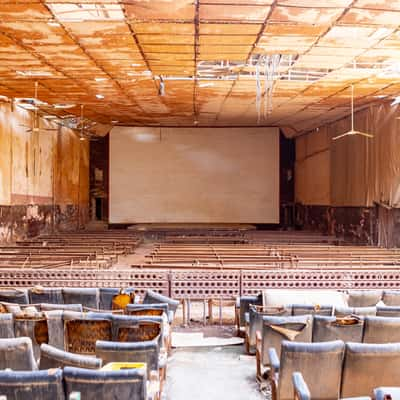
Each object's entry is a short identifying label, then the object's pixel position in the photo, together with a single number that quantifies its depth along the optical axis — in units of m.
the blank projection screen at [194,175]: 24.20
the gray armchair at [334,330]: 4.98
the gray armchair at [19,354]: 4.01
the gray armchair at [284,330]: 5.07
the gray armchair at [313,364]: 4.08
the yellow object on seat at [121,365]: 3.86
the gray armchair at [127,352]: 4.00
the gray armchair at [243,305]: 7.06
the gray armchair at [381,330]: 4.87
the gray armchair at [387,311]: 5.56
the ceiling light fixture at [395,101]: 14.48
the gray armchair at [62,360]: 3.62
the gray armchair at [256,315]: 5.81
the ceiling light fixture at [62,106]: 16.75
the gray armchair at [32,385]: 3.27
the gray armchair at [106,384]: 3.28
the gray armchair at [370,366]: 4.04
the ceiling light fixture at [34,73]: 11.81
